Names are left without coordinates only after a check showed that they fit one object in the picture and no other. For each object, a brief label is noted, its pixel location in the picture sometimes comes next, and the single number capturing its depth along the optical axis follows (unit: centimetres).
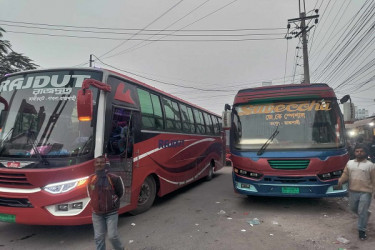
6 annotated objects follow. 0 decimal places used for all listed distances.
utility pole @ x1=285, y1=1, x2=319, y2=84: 1947
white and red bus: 445
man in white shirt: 479
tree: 1315
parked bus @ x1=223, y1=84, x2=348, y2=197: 634
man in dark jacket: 376
